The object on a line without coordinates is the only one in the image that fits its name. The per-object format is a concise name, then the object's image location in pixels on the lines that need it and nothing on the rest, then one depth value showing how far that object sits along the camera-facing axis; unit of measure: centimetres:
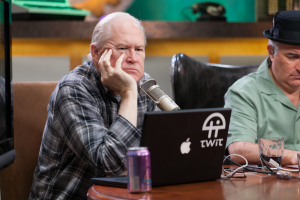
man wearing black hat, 402
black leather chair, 464
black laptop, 298
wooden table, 294
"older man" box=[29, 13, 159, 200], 338
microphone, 330
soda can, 290
